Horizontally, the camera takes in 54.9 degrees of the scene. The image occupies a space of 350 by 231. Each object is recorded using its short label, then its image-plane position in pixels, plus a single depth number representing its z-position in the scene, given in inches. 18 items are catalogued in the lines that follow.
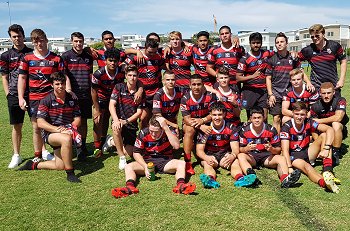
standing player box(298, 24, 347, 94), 229.8
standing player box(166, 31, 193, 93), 252.4
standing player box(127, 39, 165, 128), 244.5
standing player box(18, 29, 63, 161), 205.2
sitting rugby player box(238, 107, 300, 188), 193.5
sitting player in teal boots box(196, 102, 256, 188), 194.2
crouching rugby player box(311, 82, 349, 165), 207.6
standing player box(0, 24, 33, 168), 219.5
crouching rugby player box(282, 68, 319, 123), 216.8
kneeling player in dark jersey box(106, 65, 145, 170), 214.2
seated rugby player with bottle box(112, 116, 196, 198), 189.6
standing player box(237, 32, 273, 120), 235.9
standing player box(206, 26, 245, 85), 239.5
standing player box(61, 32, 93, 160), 228.8
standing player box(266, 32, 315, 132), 233.8
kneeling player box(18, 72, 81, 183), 193.2
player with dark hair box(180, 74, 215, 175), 207.8
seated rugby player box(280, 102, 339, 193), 189.5
